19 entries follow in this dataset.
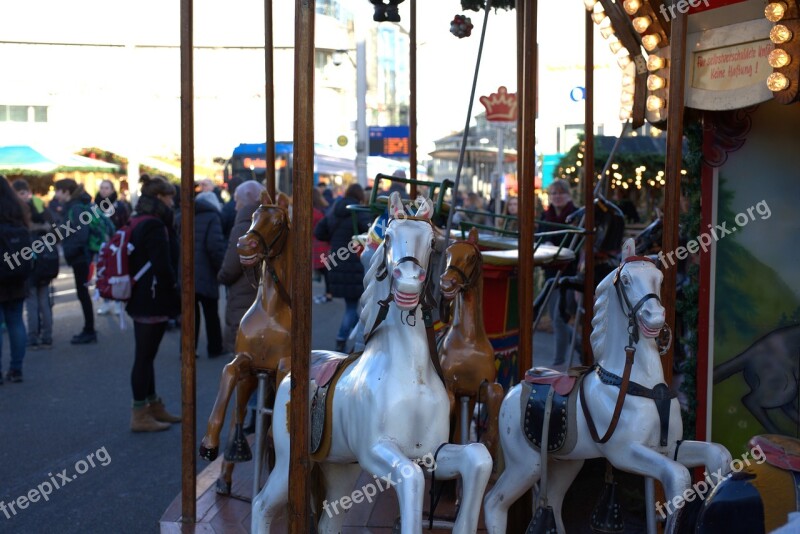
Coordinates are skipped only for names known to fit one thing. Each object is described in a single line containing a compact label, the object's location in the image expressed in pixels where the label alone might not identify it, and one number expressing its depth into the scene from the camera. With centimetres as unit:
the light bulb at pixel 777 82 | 425
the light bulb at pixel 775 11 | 426
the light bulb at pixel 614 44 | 586
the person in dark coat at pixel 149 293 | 741
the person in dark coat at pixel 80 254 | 1112
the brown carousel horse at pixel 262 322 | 495
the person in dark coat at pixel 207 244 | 967
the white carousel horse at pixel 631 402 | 364
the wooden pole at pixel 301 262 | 328
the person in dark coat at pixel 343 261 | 985
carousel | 337
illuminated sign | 2159
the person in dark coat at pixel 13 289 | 890
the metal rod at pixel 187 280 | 438
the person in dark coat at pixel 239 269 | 775
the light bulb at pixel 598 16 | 559
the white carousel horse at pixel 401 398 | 325
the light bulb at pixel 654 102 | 527
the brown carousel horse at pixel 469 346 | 470
